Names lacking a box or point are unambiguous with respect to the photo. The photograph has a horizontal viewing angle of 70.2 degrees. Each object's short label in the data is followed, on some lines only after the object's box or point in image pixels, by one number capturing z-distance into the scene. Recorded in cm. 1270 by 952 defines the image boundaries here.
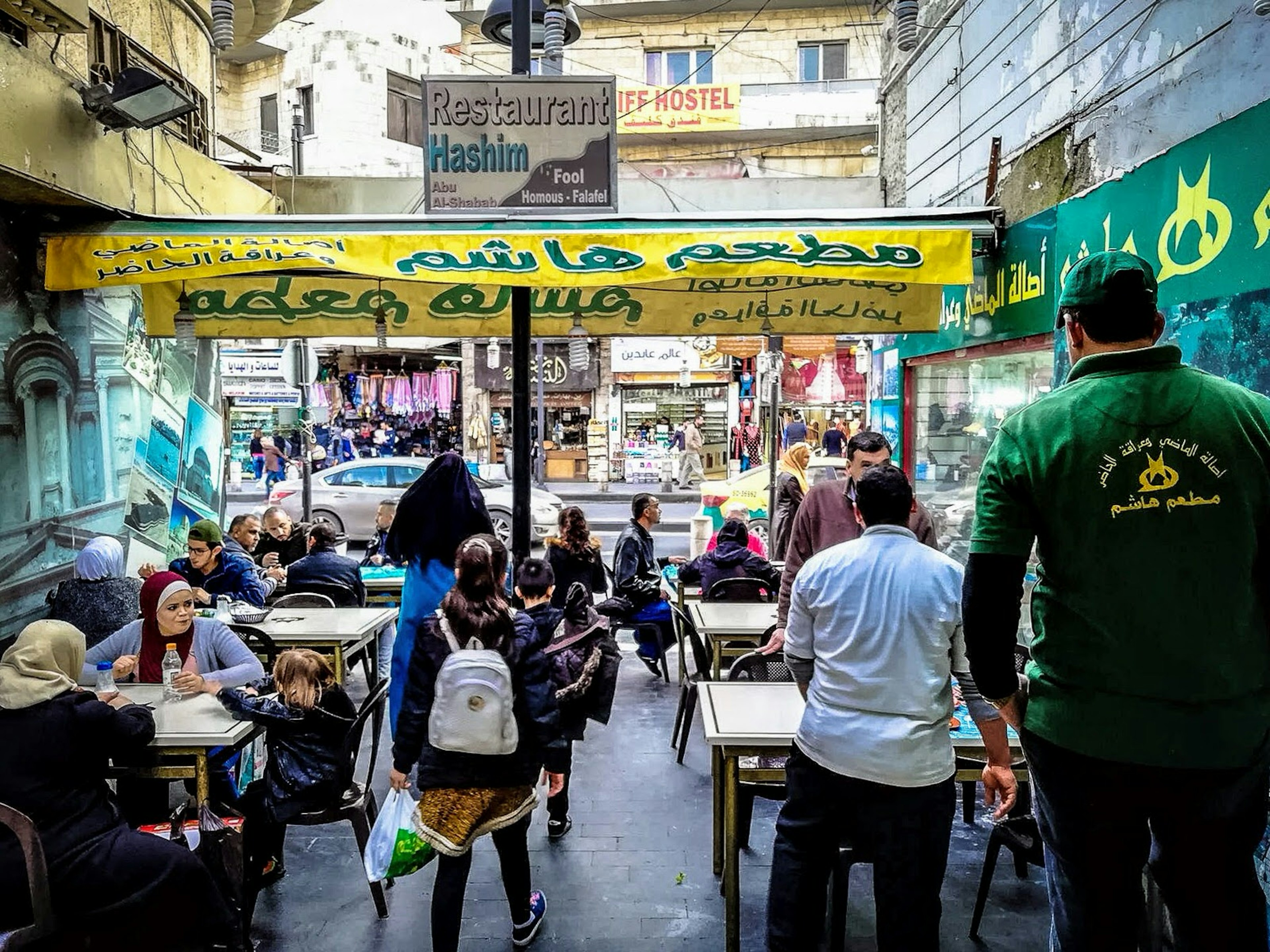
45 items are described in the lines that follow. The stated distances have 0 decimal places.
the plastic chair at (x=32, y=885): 291
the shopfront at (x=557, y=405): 2642
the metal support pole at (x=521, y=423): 627
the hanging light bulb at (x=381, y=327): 732
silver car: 1602
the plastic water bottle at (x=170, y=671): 423
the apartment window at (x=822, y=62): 2486
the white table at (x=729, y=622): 560
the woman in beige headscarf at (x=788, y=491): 794
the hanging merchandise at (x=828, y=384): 2347
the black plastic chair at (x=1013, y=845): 359
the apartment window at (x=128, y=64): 691
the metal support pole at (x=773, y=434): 879
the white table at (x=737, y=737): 349
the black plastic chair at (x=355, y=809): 389
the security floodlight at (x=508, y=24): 656
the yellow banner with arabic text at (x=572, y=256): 571
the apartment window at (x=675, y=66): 2541
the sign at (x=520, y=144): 577
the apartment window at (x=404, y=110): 2358
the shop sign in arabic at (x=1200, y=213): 359
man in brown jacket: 525
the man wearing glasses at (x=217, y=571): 609
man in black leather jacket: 727
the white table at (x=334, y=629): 565
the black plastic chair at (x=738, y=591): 654
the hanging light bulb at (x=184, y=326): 669
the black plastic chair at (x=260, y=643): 519
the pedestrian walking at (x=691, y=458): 2353
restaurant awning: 572
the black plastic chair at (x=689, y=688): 564
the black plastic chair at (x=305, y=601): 657
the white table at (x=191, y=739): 369
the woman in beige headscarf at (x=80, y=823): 301
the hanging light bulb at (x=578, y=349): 684
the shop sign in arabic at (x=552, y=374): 2602
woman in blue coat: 501
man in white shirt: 270
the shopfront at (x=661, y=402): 2583
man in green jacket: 181
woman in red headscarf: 441
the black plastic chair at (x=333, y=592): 681
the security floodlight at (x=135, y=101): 592
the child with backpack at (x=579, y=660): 441
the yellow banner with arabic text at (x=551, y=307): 794
